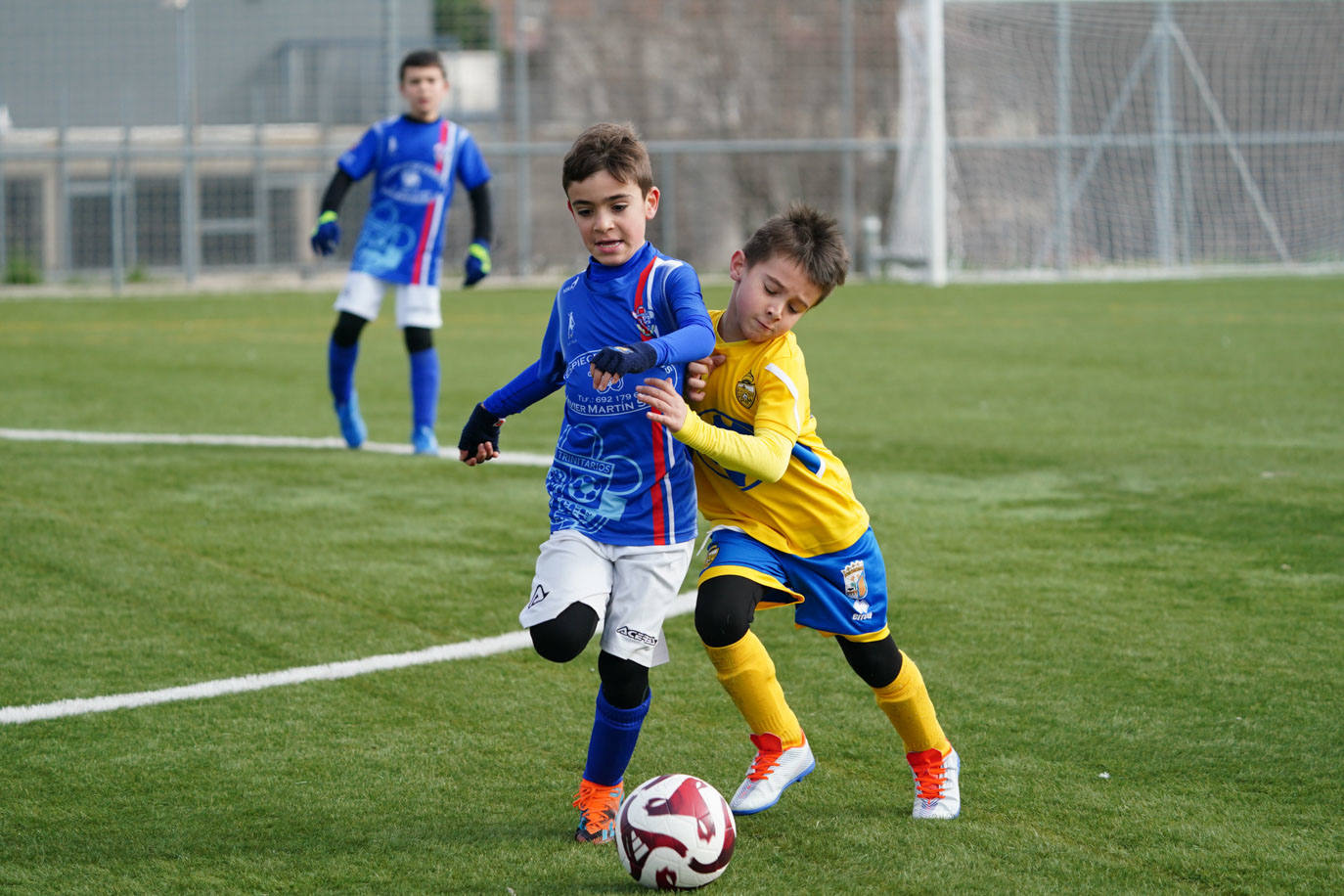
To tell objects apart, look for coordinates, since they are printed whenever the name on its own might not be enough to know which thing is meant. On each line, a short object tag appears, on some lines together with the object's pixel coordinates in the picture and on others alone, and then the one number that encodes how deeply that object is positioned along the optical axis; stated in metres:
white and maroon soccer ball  5.81
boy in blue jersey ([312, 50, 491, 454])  16.42
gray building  47.94
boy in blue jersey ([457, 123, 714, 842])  6.52
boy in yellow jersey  6.66
